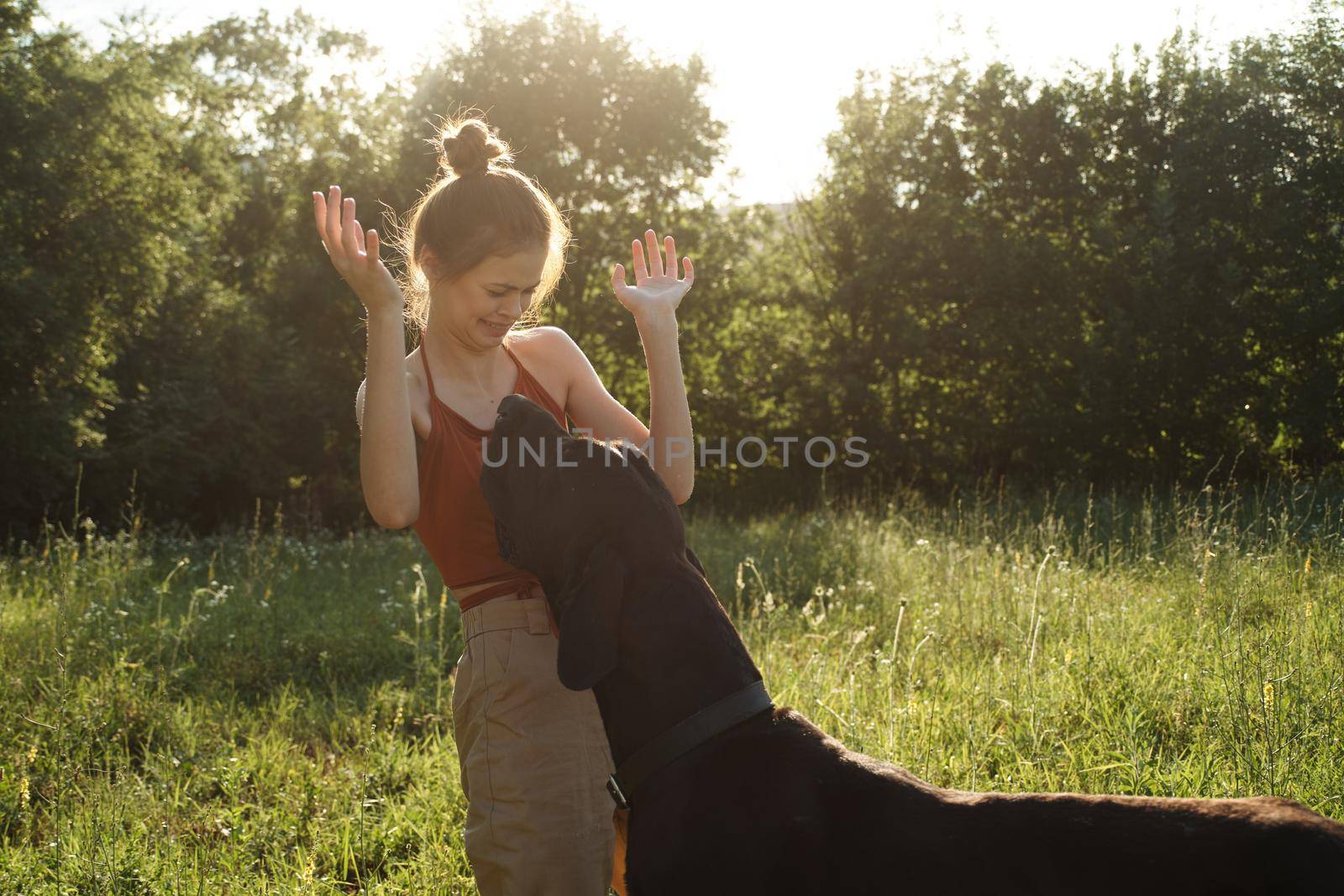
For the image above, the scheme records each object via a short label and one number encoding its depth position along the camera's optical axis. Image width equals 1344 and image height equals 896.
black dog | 1.60
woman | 2.12
